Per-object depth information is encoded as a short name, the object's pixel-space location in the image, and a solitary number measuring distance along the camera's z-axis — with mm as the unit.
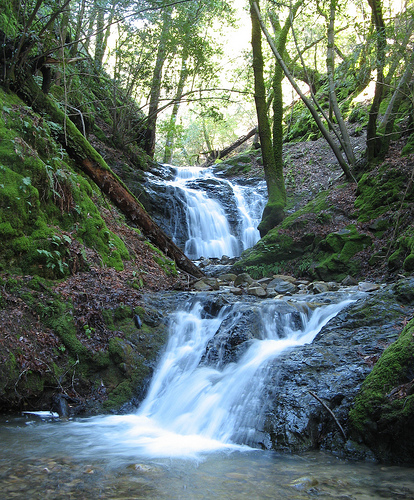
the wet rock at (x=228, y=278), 10225
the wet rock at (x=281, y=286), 8430
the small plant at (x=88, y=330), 5410
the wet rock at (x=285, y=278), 9391
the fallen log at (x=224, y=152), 25688
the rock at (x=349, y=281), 8680
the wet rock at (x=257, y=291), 8008
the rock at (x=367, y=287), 7266
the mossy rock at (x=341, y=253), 9352
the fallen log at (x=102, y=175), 7973
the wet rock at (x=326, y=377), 3658
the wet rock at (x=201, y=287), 8281
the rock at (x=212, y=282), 8553
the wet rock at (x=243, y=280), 9305
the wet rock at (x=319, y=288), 7855
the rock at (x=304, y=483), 2716
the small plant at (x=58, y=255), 5629
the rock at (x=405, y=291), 5348
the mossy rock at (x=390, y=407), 3164
